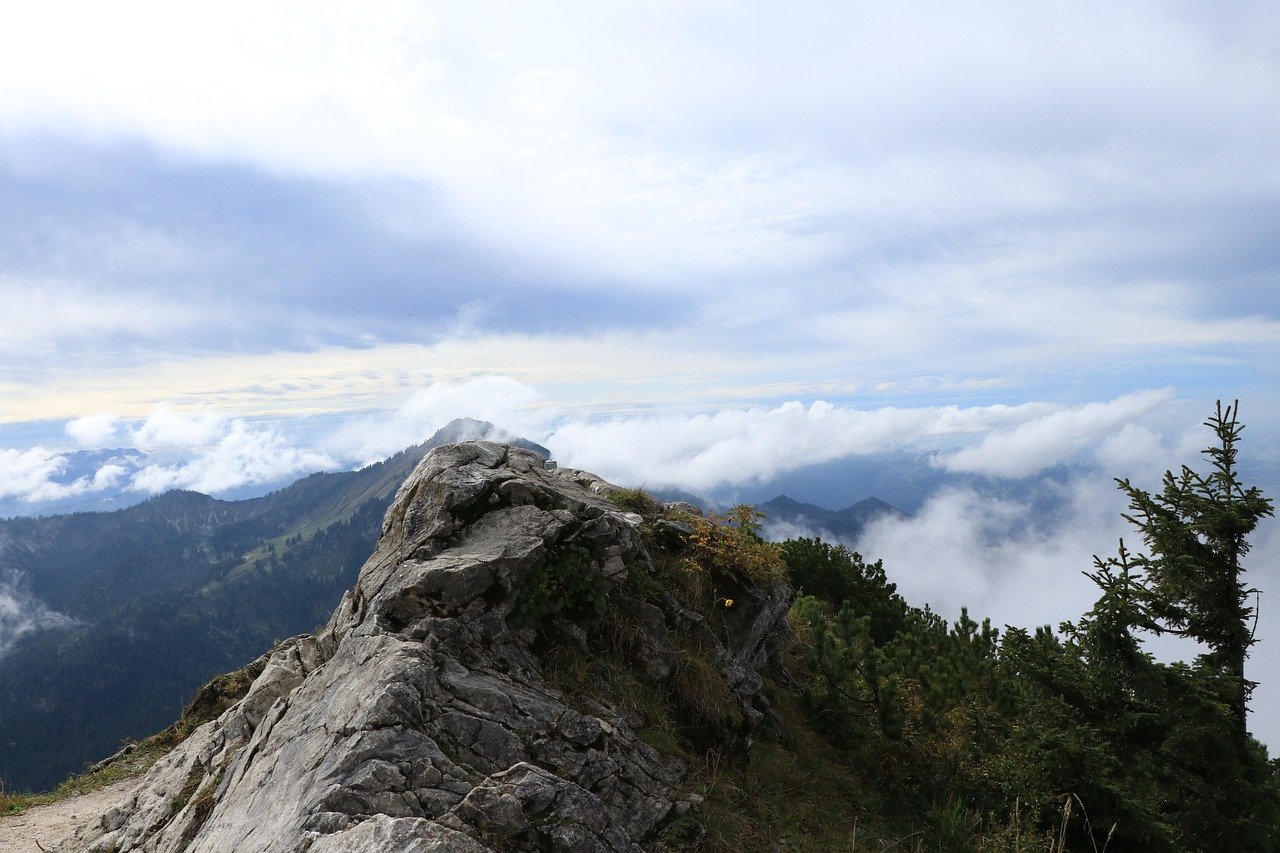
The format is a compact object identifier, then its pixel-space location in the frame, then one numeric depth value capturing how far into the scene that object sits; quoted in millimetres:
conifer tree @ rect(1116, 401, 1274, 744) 12922
